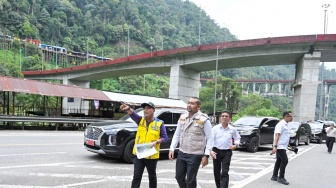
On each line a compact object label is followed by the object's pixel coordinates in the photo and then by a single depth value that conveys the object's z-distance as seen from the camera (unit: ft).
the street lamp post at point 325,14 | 124.94
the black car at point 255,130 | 44.91
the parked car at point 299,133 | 58.23
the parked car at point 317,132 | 74.69
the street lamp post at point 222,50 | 104.51
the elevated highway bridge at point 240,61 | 93.35
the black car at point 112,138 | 27.22
